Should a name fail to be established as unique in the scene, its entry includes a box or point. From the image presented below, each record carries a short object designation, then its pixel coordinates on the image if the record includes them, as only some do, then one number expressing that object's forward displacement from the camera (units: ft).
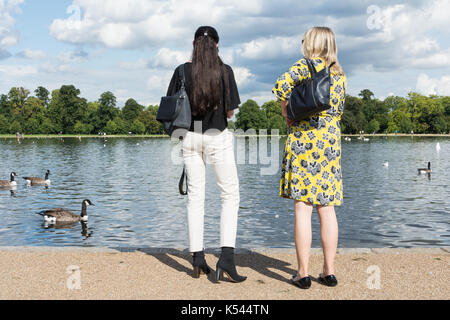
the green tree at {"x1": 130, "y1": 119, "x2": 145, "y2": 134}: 459.32
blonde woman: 15.52
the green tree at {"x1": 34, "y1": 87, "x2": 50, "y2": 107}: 492.54
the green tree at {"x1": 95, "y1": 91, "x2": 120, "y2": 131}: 447.63
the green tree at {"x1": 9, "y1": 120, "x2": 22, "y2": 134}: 405.39
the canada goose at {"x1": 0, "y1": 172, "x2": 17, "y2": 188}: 73.51
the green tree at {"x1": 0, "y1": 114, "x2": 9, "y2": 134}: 403.85
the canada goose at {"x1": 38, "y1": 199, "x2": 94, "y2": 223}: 45.42
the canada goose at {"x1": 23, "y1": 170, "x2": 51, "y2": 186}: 78.38
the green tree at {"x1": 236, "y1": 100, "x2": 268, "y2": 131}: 443.32
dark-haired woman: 15.93
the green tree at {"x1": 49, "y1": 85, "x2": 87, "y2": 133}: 437.99
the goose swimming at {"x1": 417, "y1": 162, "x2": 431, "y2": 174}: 92.79
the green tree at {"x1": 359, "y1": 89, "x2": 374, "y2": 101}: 512.63
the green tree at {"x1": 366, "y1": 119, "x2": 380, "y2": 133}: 464.65
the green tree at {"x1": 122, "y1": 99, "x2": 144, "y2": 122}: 476.83
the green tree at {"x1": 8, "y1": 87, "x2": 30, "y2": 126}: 447.01
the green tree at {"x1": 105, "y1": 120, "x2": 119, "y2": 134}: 443.32
